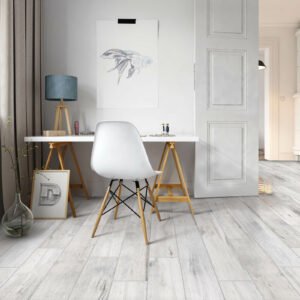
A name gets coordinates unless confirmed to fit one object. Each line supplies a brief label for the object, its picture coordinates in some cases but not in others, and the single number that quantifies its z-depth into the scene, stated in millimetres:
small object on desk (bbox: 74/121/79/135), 3635
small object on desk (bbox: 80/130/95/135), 3642
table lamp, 3336
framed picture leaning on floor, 2957
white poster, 3797
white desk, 3129
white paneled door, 3641
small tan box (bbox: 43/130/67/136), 3210
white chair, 2396
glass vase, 2406
